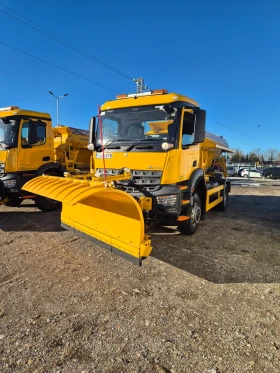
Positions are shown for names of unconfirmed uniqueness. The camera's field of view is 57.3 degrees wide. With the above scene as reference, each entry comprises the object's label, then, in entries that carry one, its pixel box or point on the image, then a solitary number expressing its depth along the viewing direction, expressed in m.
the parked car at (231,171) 33.34
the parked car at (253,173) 35.16
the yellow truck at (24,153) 6.94
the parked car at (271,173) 33.78
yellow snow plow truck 3.72
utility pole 28.06
